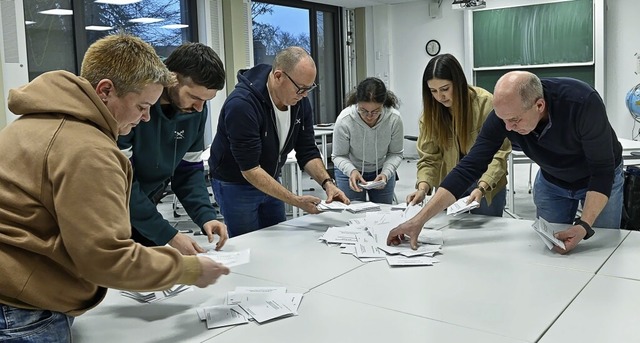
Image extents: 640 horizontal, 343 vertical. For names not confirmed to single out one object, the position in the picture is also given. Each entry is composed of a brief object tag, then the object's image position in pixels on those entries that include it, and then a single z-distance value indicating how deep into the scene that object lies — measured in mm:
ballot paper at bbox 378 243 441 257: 1872
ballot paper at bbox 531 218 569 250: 1838
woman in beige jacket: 2447
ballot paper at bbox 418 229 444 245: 2041
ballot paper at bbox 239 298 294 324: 1366
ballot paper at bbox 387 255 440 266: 1769
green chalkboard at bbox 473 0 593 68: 7246
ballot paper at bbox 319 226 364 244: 2078
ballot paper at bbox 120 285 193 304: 1505
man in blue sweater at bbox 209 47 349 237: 2283
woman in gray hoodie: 3148
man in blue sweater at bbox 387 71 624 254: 1927
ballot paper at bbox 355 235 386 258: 1877
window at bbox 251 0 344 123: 7383
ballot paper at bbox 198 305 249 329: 1343
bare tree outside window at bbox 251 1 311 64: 7281
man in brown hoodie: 985
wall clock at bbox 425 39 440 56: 8547
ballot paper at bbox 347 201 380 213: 2554
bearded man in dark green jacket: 1778
